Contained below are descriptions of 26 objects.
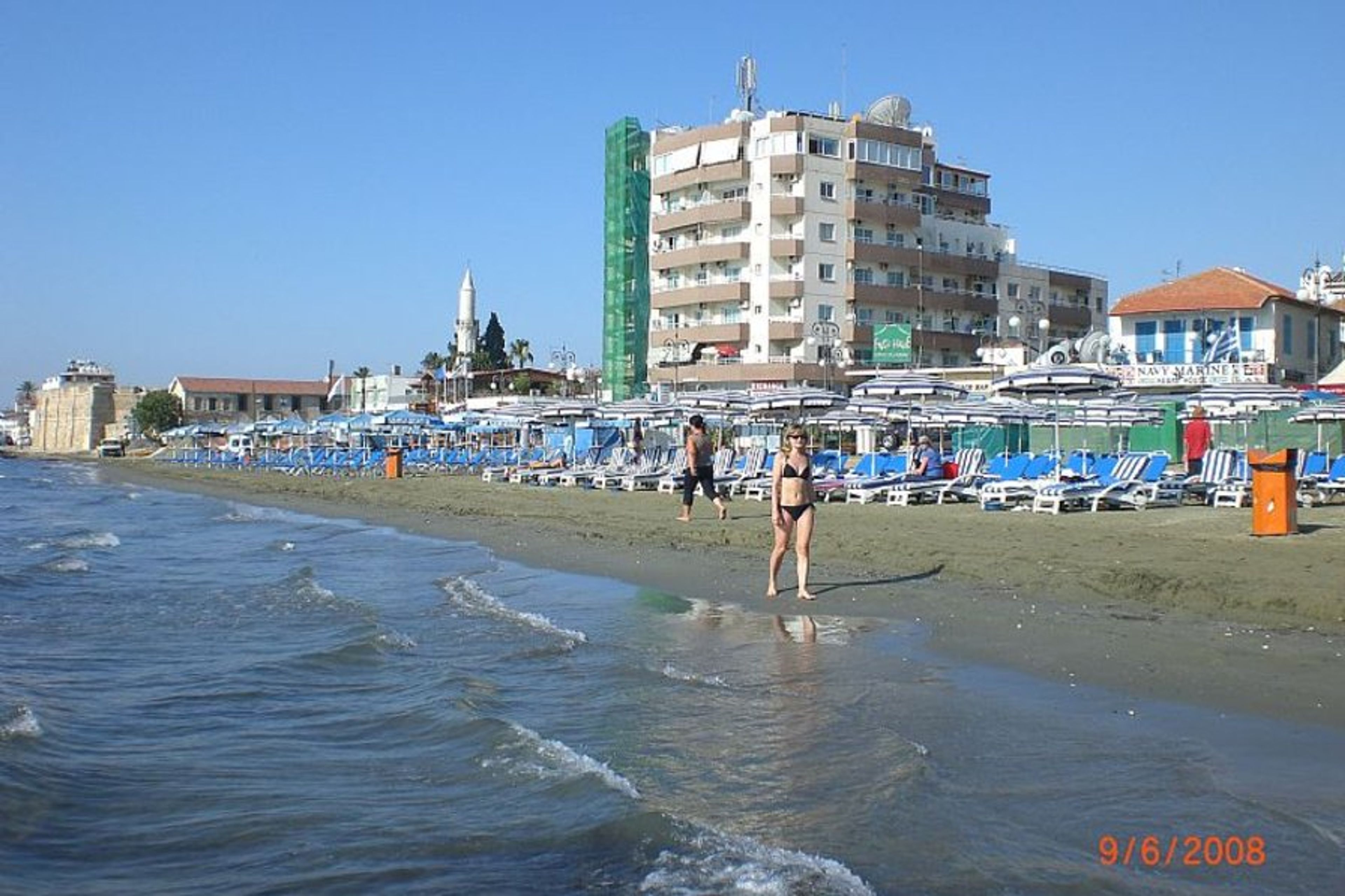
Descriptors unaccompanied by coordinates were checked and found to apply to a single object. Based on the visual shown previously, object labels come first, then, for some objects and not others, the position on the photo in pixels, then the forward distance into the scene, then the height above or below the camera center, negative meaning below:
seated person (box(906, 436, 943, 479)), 25.70 -0.68
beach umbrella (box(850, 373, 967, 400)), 25.50 +0.87
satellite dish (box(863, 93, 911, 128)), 74.44 +18.46
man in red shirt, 25.83 -0.14
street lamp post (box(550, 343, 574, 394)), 94.44 +5.08
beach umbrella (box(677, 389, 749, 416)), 32.03 +0.74
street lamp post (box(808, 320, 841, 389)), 64.88 +4.63
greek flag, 46.72 +3.04
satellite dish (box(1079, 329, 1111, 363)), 50.25 +3.22
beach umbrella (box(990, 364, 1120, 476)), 22.16 +0.85
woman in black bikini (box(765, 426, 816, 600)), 12.81 -0.58
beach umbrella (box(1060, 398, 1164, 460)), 27.97 +0.36
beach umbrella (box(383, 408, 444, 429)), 55.94 +0.37
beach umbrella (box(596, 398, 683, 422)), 36.53 +0.53
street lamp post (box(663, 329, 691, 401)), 69.42 +4.60
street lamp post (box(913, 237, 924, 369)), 68.94 +7.15
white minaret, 113.50 +9.89
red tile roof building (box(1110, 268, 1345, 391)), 46.34 +3.81
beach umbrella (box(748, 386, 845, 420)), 27.56 +0.63
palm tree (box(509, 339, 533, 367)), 114.12 +6.85
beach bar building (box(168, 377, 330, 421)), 124.94 +3.05
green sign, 62.97 +4.19
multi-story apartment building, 67.50 +9.31
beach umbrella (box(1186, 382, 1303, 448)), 25.38 +0.69
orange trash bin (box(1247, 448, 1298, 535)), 15.85 -0.78
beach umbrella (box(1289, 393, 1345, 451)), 24.97 +0.34
